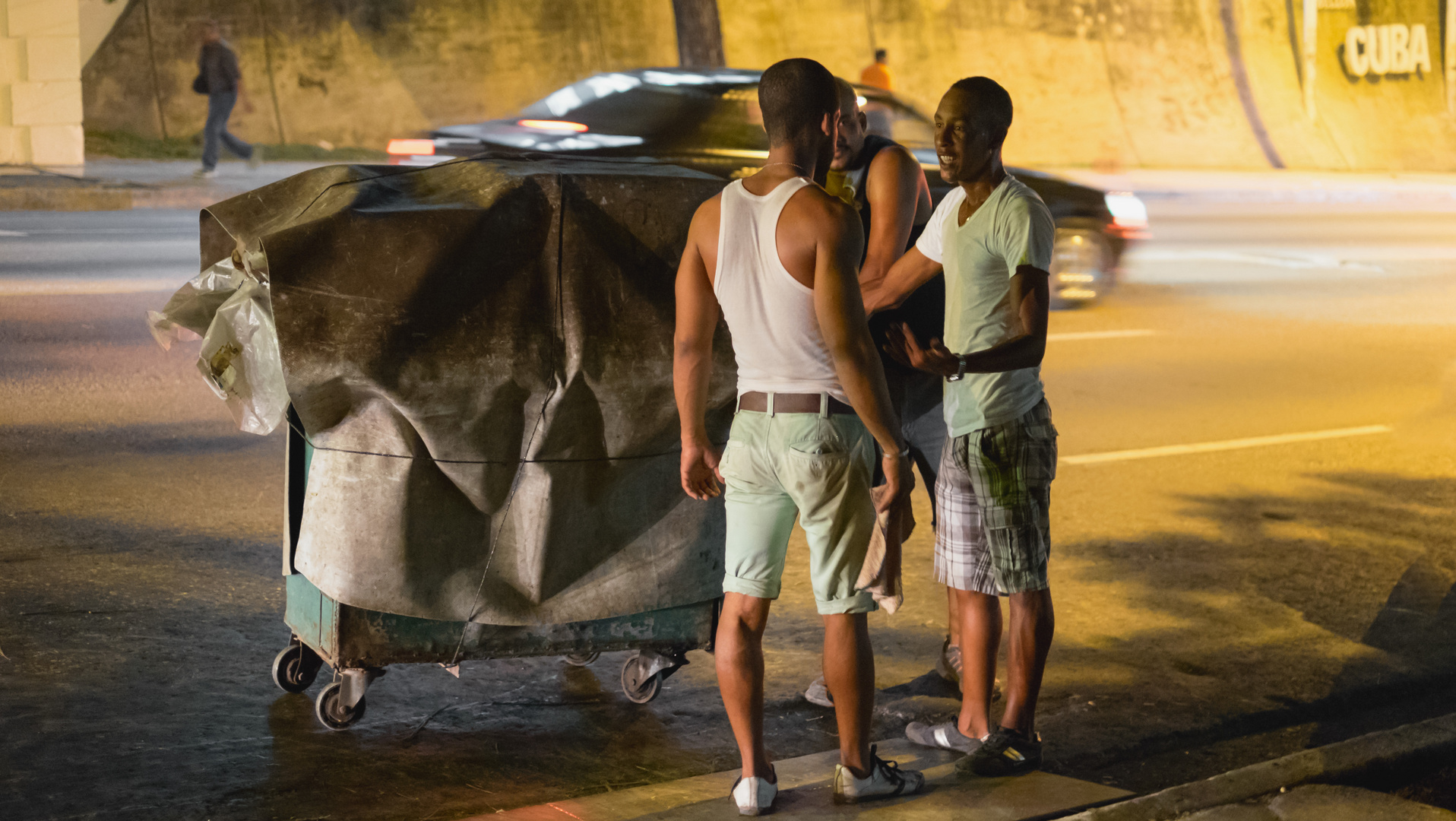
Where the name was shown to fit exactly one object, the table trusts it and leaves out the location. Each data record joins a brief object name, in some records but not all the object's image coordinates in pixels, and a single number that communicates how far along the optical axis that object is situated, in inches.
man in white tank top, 133.8
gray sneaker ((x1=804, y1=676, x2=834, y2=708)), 179.5
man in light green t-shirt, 151.8
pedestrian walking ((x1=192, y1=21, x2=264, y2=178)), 726.5
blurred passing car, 425.4
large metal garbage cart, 149.9
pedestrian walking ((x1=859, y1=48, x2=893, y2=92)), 820.0
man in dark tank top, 172.2
